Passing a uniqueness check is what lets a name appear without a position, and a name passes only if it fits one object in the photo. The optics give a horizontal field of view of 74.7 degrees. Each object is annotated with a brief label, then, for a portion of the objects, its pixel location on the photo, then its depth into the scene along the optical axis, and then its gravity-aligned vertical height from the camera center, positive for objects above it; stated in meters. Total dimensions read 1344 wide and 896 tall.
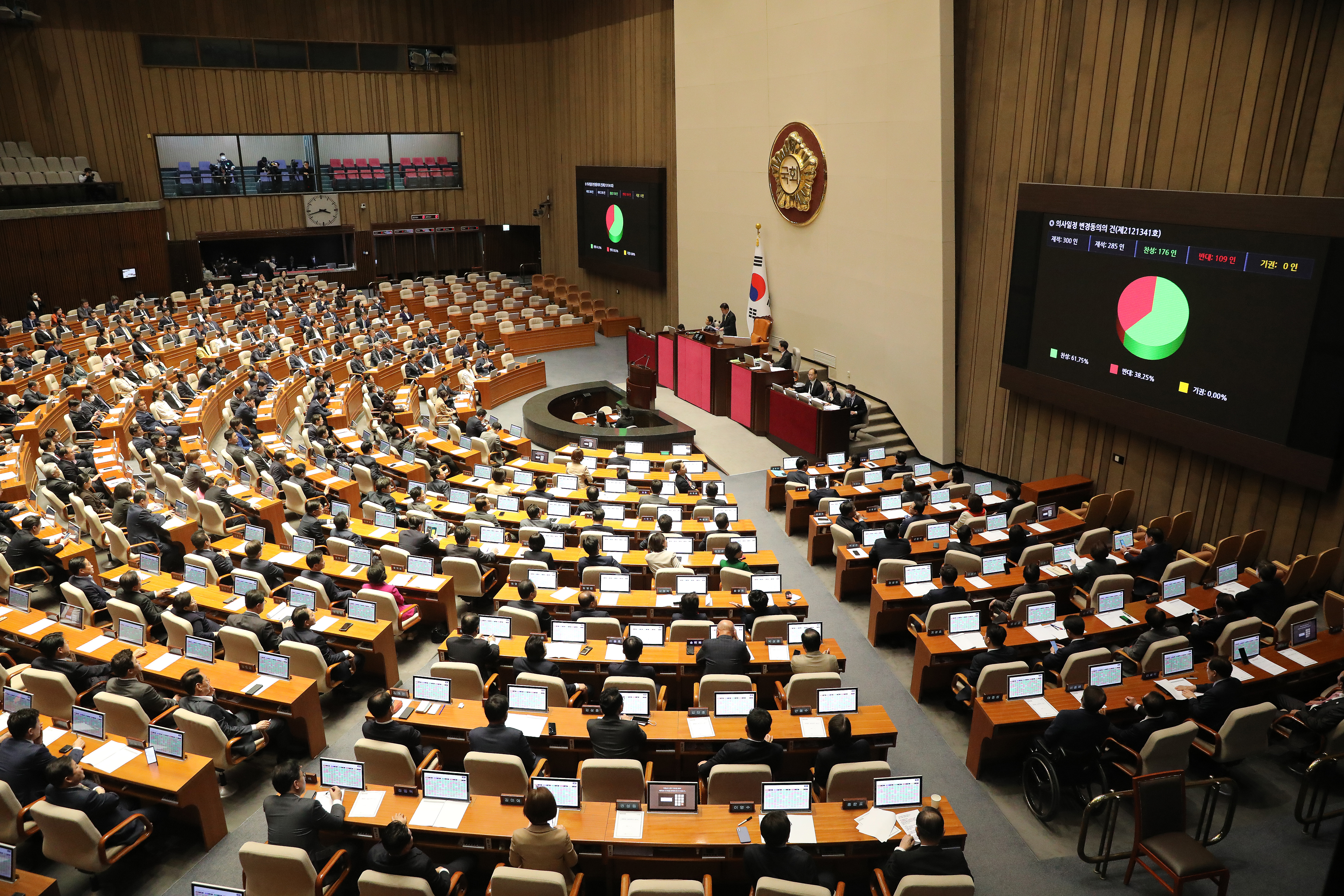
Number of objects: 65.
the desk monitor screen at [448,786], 5.83 -3.85
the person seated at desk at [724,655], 7.25 -3.75
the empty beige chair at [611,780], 5.82 -3.81
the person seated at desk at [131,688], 6.63 -3.71
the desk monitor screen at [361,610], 8.35 -3.91
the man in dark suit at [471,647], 7.50 -3.82
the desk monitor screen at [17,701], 6.89 -3.93
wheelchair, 6.50 -4.32
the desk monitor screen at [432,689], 6.97 -3.87
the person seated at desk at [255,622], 7.77 -3.80
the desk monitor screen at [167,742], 6.27 -3.85
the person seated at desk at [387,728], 6.23 -3.77
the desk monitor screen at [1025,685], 7.07 -3.87
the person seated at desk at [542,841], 5.12 -3.72
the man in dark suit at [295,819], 5.52 -3.85
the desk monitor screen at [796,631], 8.45 -4.19
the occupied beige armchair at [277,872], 5.08 -3.86
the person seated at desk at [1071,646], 7.50 -3.89
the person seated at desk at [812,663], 7.24 -3.80
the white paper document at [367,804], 5.72 -3.95
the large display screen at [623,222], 22.53 -1.08
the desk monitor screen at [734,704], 6.78 -3.85
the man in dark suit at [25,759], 5.99 -3.81
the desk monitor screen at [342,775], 5.95 -3.85
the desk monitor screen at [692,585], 9.02 -3.97
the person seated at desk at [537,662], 7.12 -3.80
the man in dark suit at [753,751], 5.99 -3.75
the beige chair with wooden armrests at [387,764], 5.98 -3.82
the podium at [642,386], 17.06 -3.84
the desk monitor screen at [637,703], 6.76 -3.84
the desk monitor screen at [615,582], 8.85 -3.87
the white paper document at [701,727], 6.49 -3.91
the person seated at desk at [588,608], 8.25 -3.88
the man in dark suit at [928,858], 5.01 -3.75
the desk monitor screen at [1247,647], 7.61 -3.86
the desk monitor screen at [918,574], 9.12 -3.89
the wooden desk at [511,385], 18.23 -4.25
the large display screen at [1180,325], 9.27 -1.64
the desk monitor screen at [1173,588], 8.69 -3.83
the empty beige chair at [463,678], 7.08 -3.85
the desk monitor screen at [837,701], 6.75 -3.83
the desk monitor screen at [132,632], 7.83 -3.87
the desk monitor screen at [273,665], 7.36 -3.90
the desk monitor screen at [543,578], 9.09 -3.94
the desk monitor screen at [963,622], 8.04 -3.86
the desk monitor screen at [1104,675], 7.15 -3.84
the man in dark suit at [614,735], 6.32 -3.81
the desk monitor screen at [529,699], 6.79 -3.83
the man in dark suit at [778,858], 5.04 -3.76
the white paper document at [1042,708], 6.87 -3.97
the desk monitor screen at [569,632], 7.80 -3.83
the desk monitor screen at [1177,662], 7.29 -3.81
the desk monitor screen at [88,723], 6.50 -3.87
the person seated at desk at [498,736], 6.11 -3.72
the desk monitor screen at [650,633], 7.90 -3.89
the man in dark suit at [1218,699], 6.81 -3.86
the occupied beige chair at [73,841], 5.50 -4.04
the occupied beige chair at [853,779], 5.80 -3.78
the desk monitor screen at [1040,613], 8.18 -3.84
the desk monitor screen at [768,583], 9.10 -3.99
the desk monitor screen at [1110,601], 8.55 -3.90
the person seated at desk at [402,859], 4.94 -3.76
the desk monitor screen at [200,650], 7.59 -3.90
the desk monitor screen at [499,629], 8.01 -3.91
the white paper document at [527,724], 6.50 -3.90
